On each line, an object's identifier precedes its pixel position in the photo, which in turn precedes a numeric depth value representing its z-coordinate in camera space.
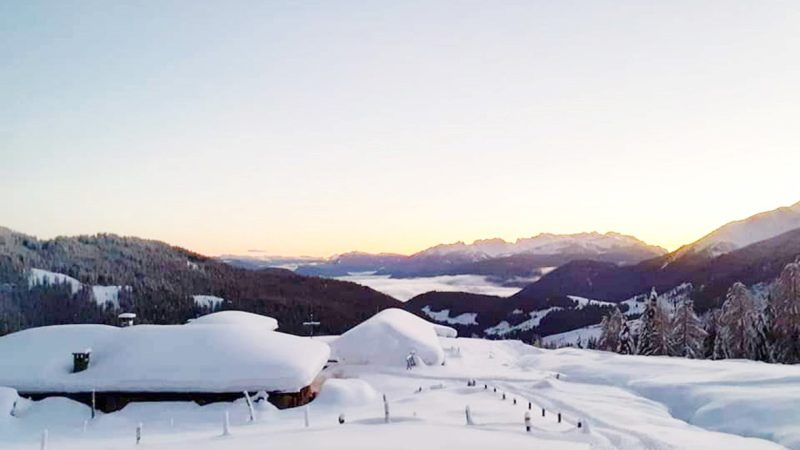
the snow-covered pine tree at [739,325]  58.97
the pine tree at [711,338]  68.54
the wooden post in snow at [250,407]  32.00
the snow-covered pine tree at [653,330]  66.00
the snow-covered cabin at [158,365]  34.03
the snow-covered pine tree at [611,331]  79.38
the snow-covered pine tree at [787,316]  53.22
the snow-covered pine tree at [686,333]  65.69
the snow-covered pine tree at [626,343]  72.69
